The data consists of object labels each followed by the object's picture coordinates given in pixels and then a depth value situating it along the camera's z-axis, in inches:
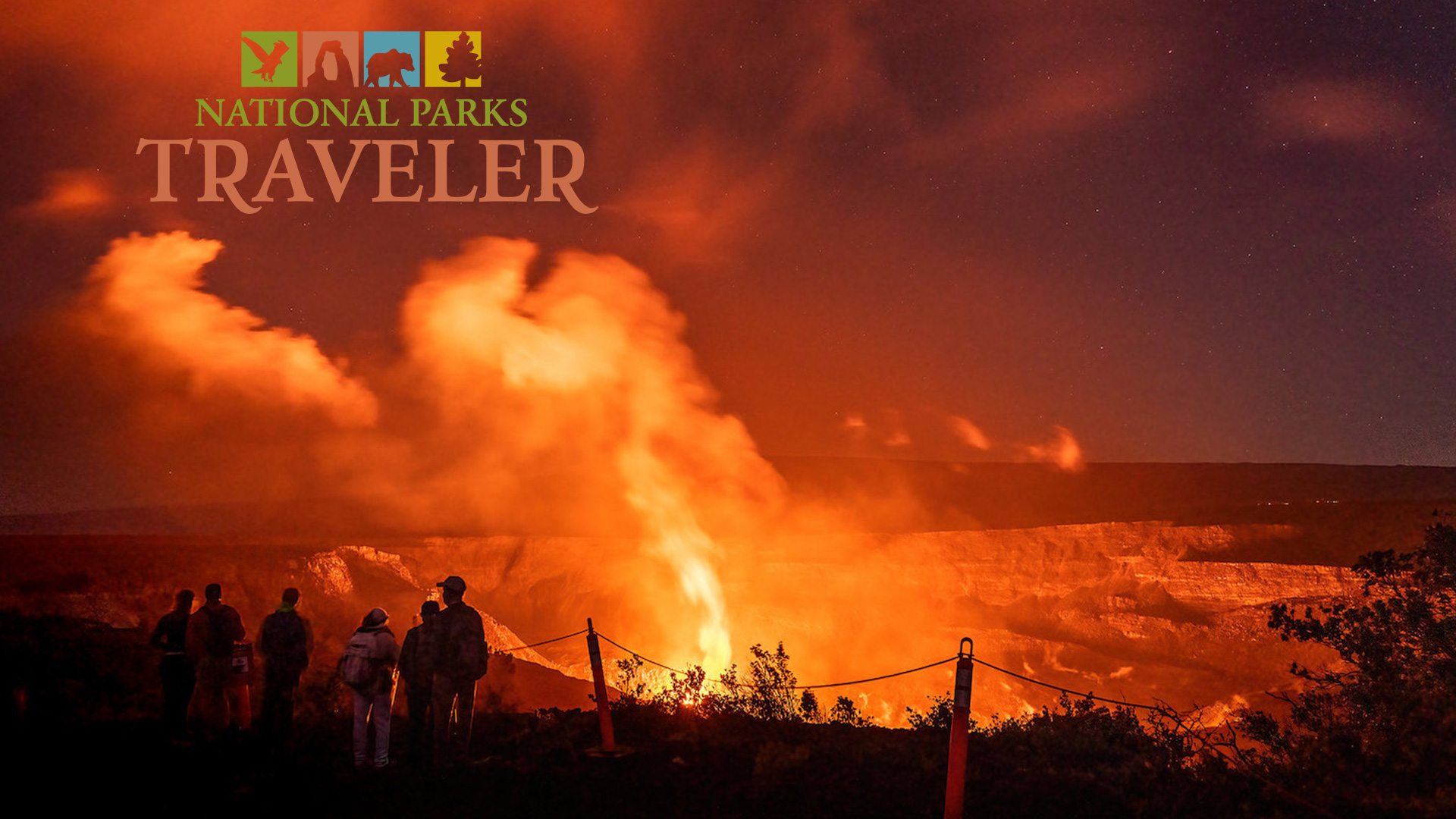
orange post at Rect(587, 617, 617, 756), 422.0
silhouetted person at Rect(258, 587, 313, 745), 401.7
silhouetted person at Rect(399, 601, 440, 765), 390.6
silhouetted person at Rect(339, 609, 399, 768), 381.7
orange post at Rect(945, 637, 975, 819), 286.8
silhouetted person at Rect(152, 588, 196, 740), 419.8
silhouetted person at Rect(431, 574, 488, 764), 399.2
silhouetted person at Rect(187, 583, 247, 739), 421.4
